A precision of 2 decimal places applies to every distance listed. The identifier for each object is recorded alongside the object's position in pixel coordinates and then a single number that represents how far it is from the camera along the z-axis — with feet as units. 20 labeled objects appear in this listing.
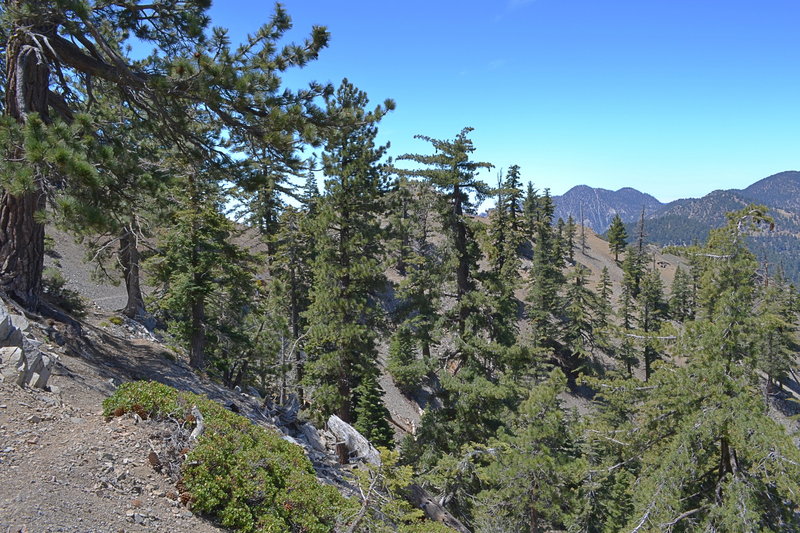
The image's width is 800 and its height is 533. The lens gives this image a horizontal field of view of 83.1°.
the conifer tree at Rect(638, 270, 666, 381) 148.26
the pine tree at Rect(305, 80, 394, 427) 50.24
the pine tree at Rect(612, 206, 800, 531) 26.91
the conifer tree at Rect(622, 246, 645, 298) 203.51
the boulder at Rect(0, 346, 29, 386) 22.18
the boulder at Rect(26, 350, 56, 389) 23.24
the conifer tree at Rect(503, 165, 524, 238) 193.57
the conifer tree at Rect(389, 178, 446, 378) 47.78
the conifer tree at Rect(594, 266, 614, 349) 140.87
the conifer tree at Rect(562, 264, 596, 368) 142.70
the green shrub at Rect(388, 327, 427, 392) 47.78
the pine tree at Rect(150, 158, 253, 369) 50.11
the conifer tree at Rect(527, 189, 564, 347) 147.02
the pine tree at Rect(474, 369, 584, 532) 40.55
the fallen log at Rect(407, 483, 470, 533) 41.50
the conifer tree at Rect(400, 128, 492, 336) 46.88
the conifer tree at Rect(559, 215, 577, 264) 263.59
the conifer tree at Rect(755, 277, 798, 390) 151.94
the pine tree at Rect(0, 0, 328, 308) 26.23
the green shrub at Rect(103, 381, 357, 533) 20.36
